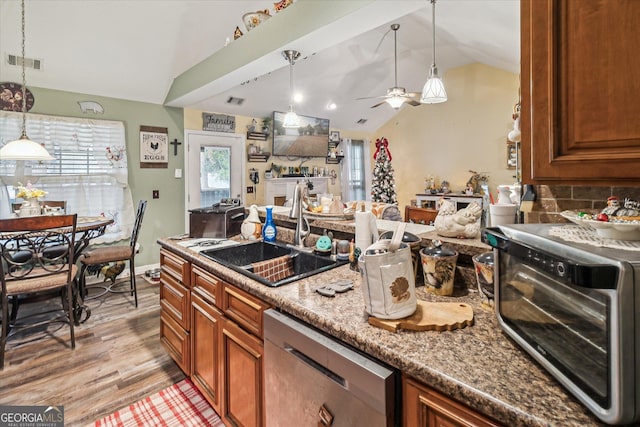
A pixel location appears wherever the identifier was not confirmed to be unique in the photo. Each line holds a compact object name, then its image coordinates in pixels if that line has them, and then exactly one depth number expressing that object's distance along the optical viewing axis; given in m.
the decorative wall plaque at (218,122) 5.08
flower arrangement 2.99
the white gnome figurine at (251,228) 2.30
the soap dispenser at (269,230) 2.19
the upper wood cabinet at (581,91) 0.74
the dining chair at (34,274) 2.30
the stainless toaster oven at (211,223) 2.37
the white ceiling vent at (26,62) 3.38
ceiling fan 4.30
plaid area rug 1.85
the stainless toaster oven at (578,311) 0.56
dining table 2.96
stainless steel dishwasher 0.86
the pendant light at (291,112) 2.81
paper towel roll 1.54
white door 4.96
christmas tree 6.92
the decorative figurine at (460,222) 1.41
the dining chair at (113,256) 3.29
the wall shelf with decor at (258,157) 5.55
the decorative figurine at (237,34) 3.28
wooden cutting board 0.97
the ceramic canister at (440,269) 1.24
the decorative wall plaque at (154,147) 4.51
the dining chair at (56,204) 3.68
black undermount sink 1.67
